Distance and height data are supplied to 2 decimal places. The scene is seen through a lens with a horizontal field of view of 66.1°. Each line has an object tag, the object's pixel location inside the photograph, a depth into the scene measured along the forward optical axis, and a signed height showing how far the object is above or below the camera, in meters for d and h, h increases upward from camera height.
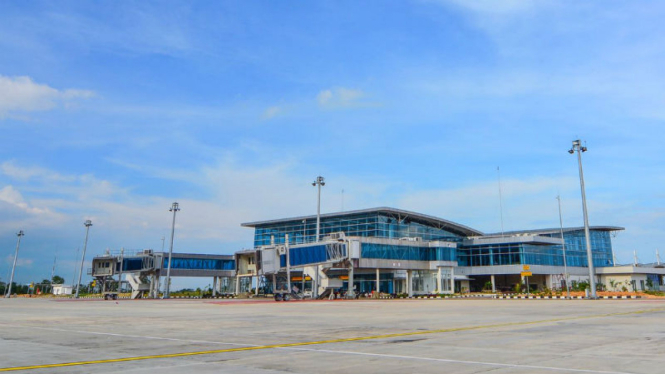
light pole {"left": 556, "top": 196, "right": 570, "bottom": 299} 111.09 +12.34
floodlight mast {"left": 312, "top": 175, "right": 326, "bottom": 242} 84.44 +19.02
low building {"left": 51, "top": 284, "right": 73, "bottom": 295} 136.14 +1.52
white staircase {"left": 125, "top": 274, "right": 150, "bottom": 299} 97.81 +2.21
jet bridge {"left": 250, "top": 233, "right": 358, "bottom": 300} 75.69 +5.81
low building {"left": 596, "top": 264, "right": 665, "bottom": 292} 118.68 +6.03
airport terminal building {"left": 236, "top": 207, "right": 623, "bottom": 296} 76.94 +8.62
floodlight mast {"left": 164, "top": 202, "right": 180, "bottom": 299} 88.06 +8.09
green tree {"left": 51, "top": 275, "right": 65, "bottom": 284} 193.38 +5.92
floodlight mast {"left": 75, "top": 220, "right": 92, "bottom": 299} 96.06 +13.15
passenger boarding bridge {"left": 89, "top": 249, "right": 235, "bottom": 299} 101.50 +6.02
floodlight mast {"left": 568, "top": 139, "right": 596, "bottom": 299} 61.19 +13.33
